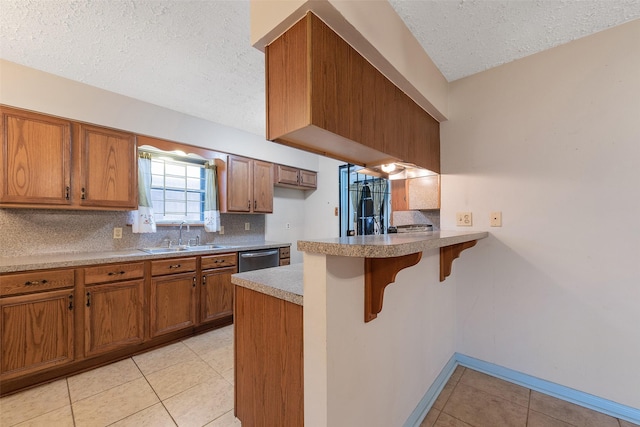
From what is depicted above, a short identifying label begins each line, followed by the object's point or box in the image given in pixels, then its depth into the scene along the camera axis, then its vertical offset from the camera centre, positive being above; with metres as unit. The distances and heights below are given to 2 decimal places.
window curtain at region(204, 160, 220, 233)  3.20 +0.18
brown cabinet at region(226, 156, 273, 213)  3.31 +0.41
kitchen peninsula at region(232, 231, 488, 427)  0.95 -0.58
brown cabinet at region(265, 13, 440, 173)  1.03 +0.55
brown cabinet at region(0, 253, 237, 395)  1.76 -0.84
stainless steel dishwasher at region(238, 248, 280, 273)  3.08 -0.58
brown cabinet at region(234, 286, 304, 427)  1.07 -0.69
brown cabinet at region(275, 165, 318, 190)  3.88 +0.60
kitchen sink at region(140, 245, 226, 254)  2.58 -0.39
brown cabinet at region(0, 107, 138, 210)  1.94 +0.45
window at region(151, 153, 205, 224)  3.01 +0.34
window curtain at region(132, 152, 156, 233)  2.66 +0.14
